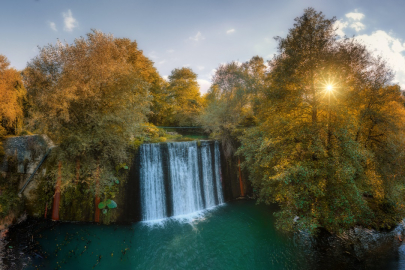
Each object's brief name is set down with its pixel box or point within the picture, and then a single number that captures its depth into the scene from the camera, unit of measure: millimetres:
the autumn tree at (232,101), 16312
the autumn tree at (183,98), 22844
